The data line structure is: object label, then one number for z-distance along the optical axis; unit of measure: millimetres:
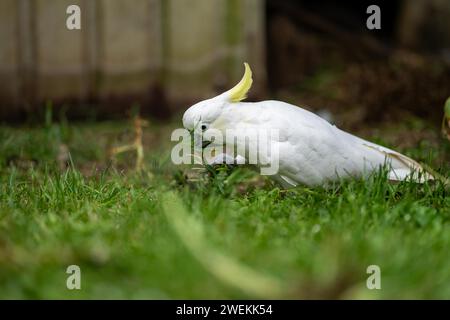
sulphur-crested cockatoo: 2678
